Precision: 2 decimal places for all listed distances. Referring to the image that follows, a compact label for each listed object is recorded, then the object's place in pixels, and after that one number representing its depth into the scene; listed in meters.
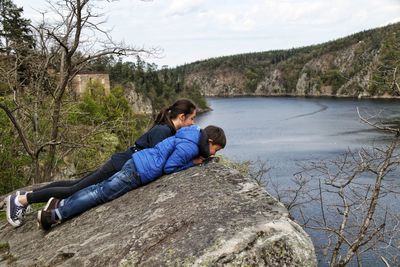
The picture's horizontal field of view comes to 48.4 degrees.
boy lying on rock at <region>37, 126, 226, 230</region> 5.36
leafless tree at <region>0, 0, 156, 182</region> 11.73
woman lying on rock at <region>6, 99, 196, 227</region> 5.77
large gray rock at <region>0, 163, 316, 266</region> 3.56
